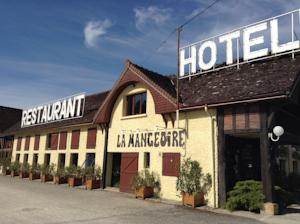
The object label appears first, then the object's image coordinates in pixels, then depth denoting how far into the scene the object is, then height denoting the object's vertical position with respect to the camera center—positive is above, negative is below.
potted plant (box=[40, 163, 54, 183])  20.32 -1.69
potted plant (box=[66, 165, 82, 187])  17.47 -1.64
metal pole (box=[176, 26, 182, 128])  14.23 +6.43
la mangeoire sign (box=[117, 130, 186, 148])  13.11 +0.88
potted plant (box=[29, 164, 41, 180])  21.70 -1.81
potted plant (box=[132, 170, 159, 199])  13.15 -1.57
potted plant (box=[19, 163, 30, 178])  23.07 -1.85
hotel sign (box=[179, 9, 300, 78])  12.16 +5.72
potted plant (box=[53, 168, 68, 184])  18.69 -1.85
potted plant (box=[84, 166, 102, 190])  16.22 -1.58
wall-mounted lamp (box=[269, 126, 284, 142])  9.70 +1.06
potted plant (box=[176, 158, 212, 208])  11.41 -1.22
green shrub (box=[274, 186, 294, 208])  10.43 -1.54
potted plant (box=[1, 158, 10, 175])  25.92 -1.64
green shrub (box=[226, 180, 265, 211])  9.87 -1.54
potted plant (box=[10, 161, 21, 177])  24.27 -1.74
